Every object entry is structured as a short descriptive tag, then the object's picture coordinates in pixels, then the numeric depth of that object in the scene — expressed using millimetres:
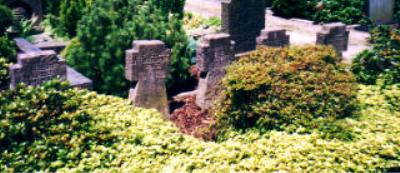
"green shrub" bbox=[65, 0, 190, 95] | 7949
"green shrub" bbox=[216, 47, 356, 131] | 6090
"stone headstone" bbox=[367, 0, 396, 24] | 14797
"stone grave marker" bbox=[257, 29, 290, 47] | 8258
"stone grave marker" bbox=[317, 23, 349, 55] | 8203
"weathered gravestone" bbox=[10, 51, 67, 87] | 6043
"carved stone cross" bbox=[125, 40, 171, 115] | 6840
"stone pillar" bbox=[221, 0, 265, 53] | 10453
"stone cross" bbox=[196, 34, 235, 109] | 7594
